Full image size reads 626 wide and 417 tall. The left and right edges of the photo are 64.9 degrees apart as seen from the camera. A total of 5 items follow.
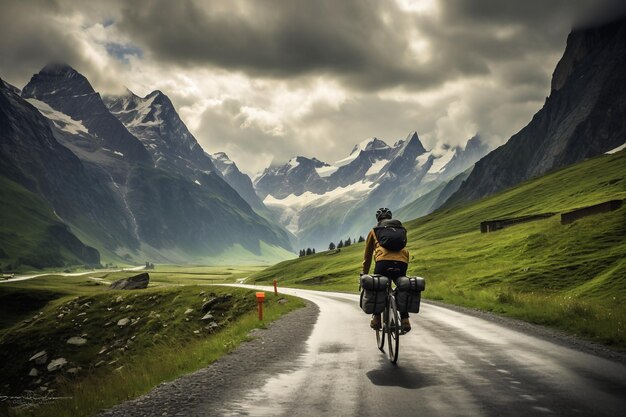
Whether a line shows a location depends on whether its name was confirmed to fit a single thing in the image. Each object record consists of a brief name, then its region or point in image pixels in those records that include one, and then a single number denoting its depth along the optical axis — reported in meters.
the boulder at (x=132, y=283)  78.31
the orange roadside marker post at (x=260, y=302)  23.14
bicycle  11.72
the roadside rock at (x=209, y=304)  41.91
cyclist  12.36
